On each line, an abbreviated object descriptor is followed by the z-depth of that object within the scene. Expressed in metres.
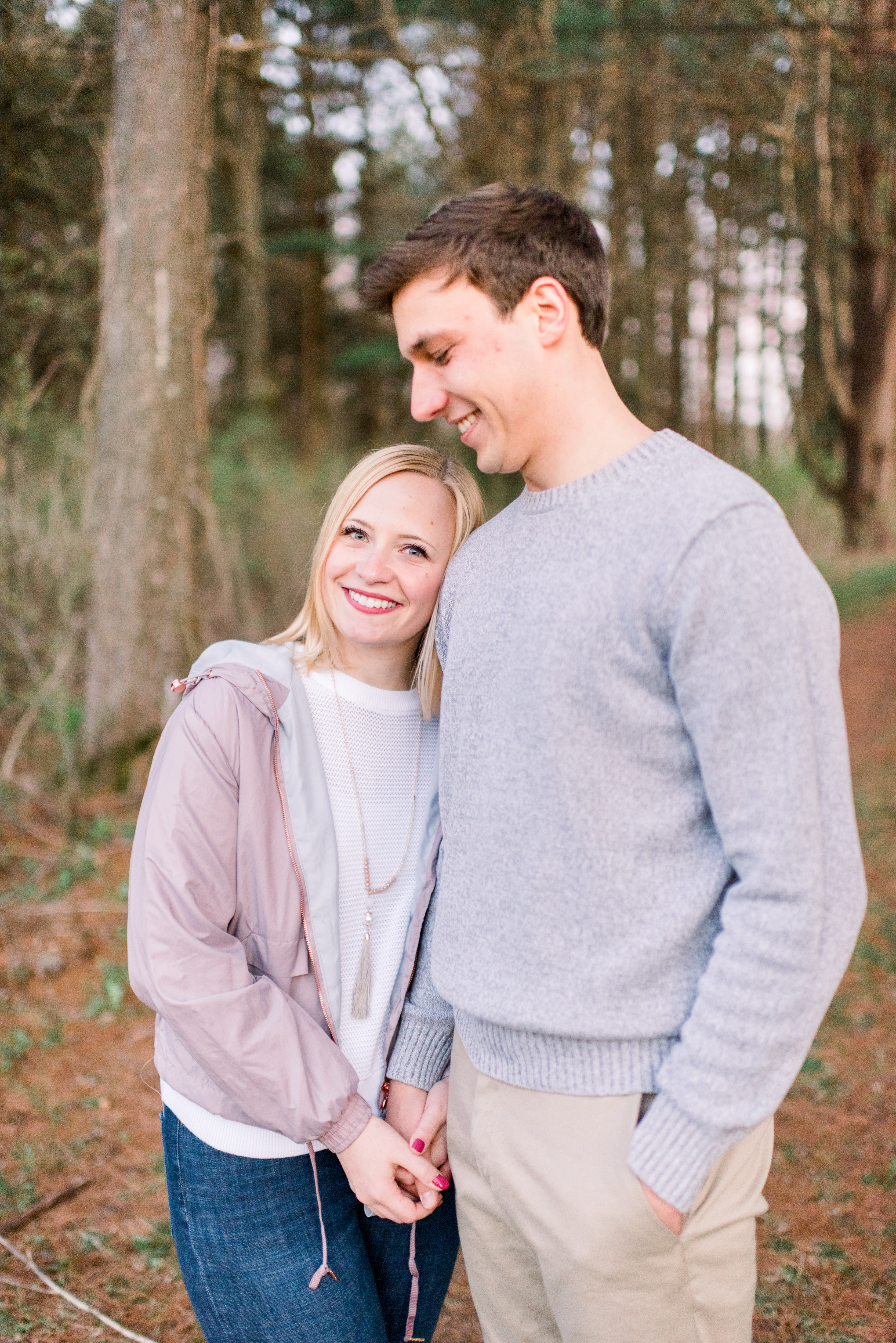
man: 1.31
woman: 1.65
